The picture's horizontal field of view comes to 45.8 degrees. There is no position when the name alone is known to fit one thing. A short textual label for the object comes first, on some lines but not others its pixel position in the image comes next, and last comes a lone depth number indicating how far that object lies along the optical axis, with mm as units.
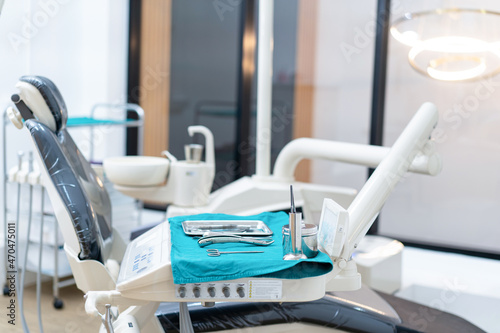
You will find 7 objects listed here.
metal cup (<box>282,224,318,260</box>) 1327
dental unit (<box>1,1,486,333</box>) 1307
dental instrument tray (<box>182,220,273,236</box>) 1513
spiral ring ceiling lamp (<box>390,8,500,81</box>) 3271
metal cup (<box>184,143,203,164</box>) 2805
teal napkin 1272
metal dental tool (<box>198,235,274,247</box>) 1421
